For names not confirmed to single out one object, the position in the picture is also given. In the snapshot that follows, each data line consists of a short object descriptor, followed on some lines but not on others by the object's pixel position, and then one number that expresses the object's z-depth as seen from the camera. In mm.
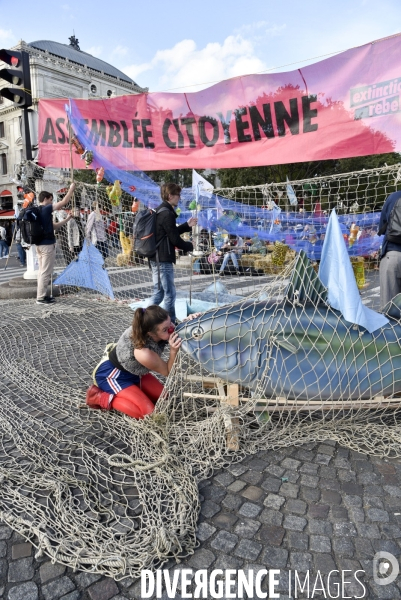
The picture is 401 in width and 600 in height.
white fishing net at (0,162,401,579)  2041
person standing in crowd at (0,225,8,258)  16958
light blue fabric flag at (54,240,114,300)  7098
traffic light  7242
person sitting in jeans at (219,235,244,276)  10273
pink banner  4109
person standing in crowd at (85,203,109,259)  7102
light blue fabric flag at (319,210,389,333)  2668
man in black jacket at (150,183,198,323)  4875
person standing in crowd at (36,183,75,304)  6824
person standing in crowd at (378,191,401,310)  3984
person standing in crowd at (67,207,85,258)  7562
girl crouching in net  2871
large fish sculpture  2713
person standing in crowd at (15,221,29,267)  13856
